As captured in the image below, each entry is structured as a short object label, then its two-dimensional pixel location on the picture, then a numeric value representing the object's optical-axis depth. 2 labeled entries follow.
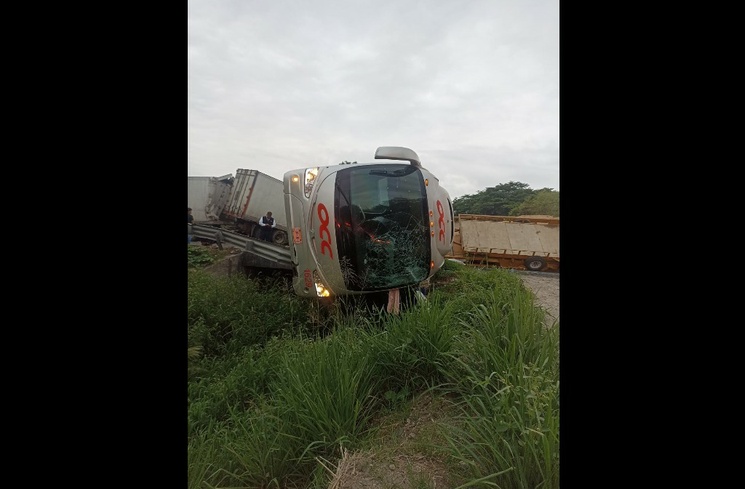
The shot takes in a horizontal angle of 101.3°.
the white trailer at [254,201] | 8.81
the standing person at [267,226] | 8.28
